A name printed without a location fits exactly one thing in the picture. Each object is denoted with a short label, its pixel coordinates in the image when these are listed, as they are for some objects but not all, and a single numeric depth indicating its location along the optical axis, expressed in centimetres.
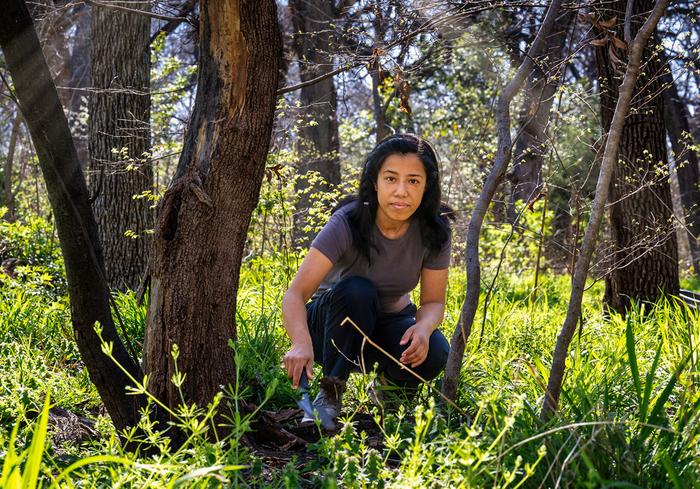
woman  306
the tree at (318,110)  1017
